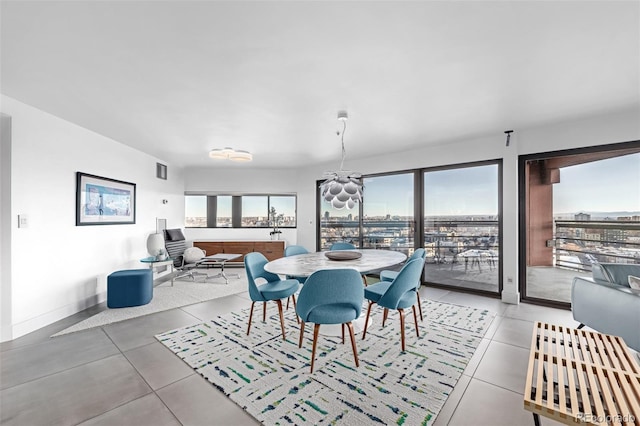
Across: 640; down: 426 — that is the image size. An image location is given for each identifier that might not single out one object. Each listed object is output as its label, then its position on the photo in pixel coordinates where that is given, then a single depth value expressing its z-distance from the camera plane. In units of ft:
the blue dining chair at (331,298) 7.23
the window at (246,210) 24.08
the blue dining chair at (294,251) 13.02
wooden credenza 22.30
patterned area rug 5.98
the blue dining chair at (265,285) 9.42
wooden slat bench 4.19
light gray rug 11.10
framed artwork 12.42
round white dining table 8.87
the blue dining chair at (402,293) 8.29
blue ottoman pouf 12.41
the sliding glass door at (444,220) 14.84
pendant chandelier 10.79
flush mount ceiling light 14.94
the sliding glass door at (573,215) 11.52
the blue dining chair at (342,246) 14.74
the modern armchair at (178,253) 18.89
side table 15.58
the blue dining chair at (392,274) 10.66
